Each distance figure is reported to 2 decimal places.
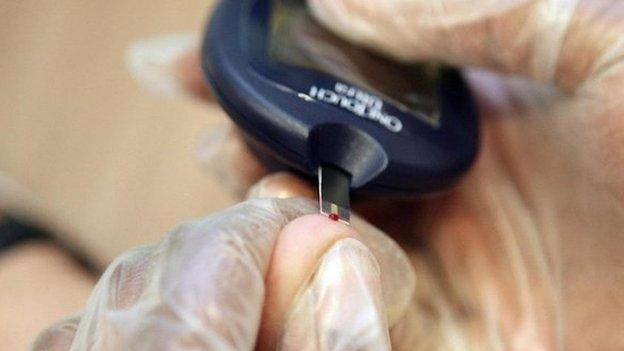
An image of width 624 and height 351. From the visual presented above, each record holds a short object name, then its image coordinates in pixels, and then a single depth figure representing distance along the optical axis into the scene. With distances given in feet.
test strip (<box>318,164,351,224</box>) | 0.76
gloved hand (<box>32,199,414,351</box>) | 0.67
